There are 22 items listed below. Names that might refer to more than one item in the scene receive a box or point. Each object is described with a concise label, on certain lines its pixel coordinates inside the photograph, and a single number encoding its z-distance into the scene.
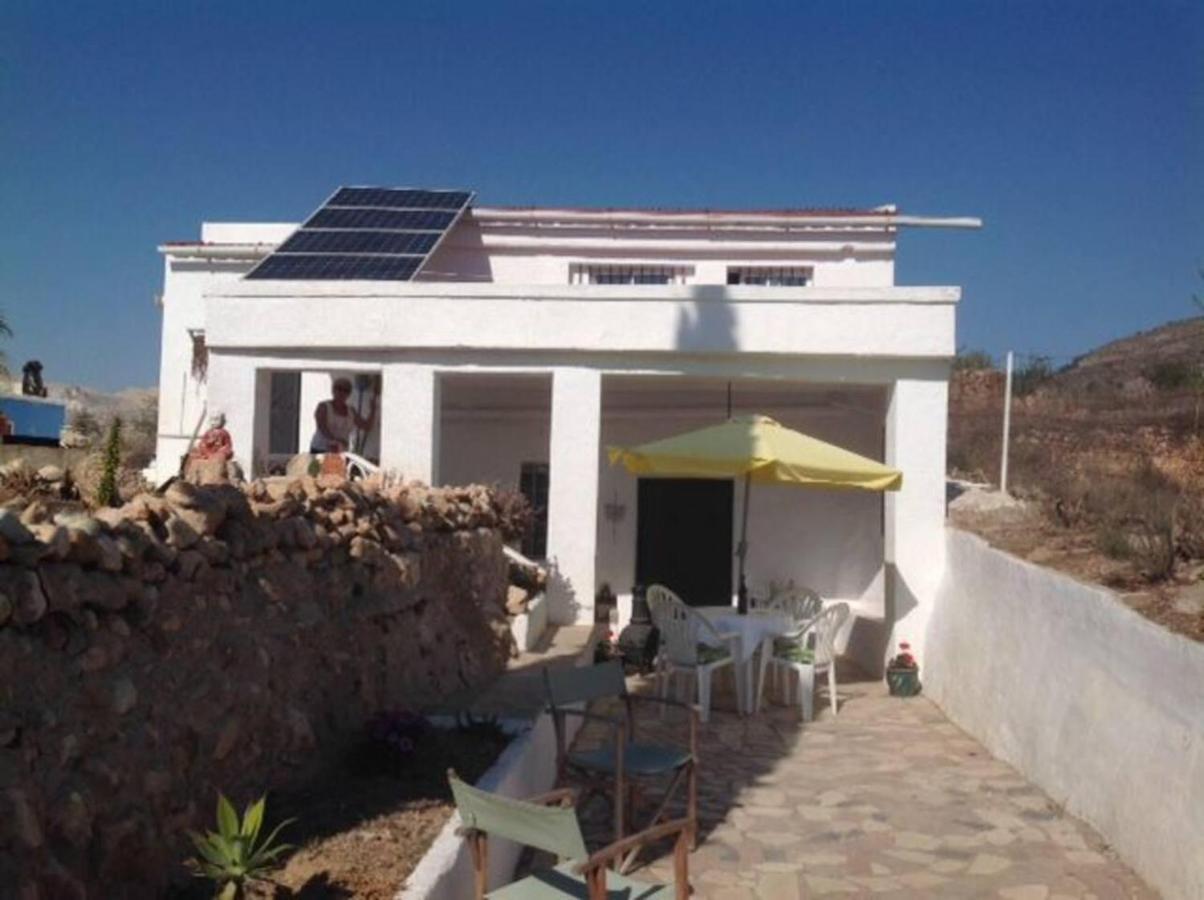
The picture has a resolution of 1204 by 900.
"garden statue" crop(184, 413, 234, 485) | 7.06
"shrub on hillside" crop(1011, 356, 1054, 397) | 22.06
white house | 10.81
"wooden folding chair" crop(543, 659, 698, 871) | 5.19
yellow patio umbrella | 9.12
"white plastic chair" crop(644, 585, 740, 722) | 8.95
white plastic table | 9.27
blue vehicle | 14.90
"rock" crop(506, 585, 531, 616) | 10.31
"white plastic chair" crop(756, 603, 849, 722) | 9.35
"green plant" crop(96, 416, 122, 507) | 4.85
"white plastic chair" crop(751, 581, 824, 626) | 10.70
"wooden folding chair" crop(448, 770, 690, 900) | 3.21
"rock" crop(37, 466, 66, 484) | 5.21
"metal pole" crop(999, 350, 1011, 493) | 11.52
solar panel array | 11.99
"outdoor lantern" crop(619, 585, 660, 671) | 10.94
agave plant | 3.56
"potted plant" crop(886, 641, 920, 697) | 10.09
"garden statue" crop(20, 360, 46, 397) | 18.09
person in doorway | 12.33
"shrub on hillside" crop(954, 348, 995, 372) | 25.08
